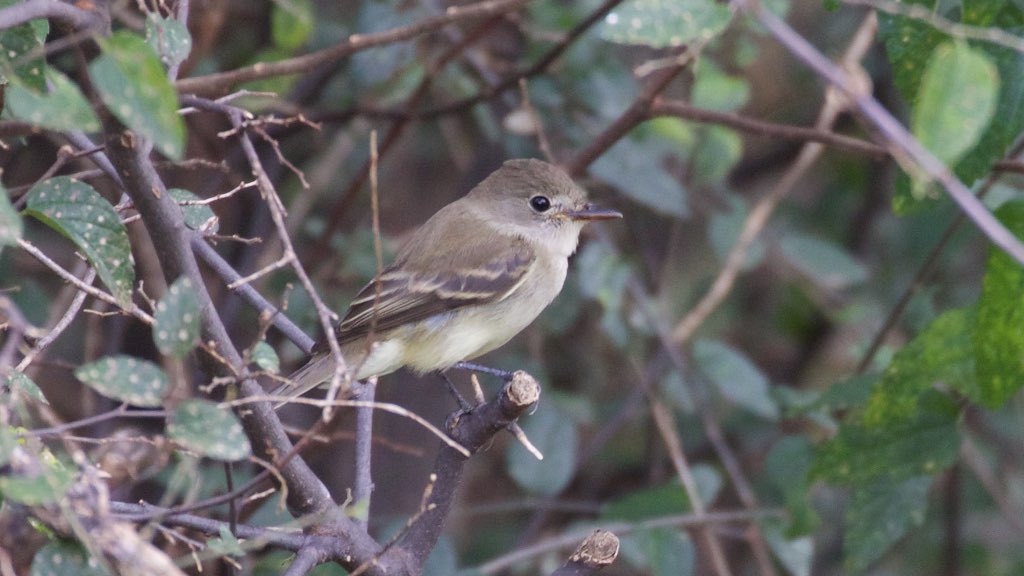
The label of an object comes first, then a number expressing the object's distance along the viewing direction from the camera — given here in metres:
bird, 8.26
